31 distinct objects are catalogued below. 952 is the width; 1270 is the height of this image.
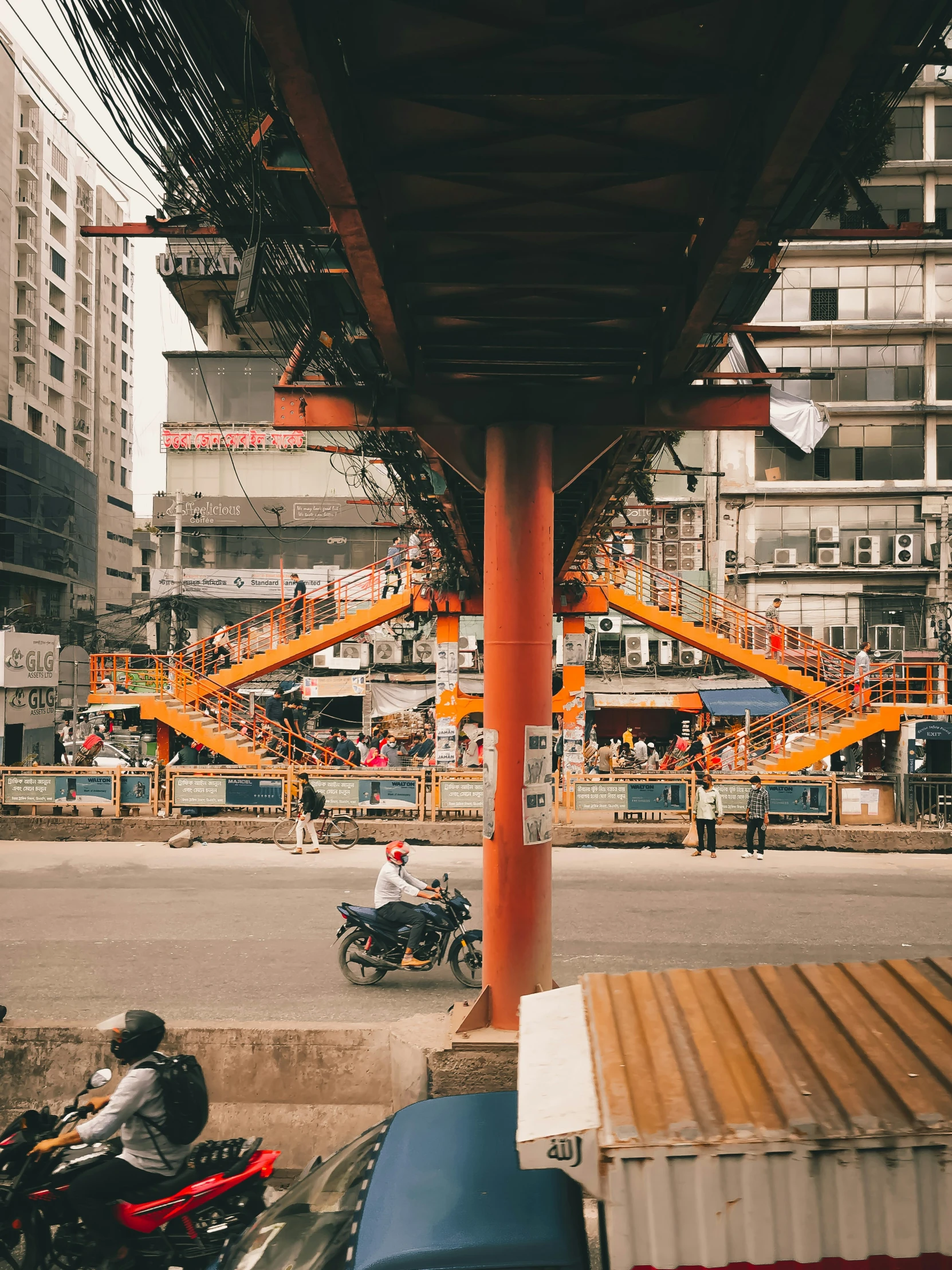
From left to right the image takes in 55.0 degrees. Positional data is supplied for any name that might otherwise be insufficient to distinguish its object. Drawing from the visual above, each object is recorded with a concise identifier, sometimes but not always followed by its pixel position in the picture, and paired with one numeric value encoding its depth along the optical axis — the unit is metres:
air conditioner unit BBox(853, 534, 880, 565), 35.72
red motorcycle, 4.30
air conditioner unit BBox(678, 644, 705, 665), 33.31
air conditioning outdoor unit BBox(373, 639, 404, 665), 32.47
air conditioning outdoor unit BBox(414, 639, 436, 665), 32.38
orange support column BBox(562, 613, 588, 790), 22.98
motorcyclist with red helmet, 9.16
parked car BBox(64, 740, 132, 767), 25.92
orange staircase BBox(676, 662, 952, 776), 19.94
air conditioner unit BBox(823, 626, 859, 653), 35.59
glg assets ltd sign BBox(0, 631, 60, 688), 25.70
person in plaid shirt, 16.09
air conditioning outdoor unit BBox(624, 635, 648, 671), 33.03
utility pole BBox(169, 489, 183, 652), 36.50
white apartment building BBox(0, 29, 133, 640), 55.25
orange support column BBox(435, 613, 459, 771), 23.39
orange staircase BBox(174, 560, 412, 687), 22.50
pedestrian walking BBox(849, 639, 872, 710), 20.34
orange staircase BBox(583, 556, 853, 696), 23.03
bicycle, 17.28
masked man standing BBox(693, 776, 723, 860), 15.92
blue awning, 27.53
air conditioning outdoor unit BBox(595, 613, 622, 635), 33.78
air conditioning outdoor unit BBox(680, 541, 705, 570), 36.75
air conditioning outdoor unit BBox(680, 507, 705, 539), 36.81
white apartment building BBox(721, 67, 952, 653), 35.84
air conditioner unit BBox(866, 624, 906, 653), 35.50
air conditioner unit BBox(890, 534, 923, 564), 35.56
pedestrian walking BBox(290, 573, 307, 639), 23.37
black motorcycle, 9.25
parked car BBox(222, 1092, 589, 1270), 2.97
